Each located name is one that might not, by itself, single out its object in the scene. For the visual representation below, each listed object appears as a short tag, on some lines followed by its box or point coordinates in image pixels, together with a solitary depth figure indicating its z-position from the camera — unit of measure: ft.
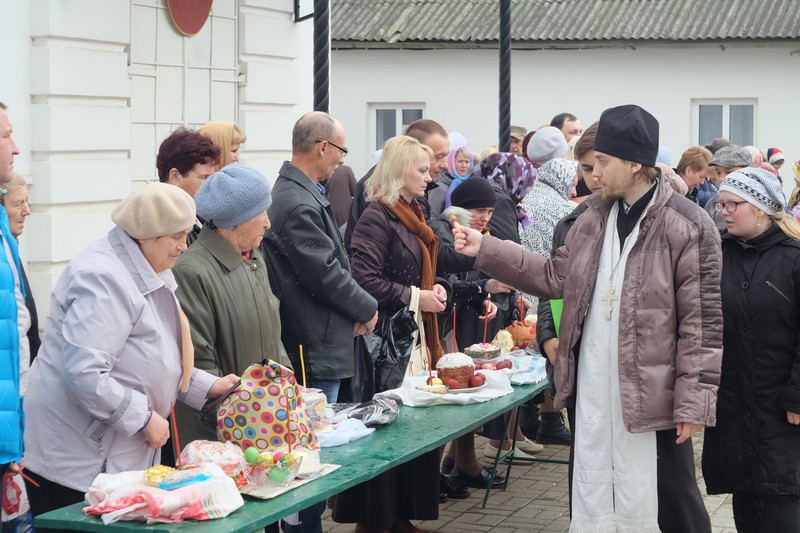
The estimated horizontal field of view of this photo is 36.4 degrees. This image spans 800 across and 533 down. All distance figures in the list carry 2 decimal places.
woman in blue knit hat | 15.05
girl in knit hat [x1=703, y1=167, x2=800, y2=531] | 15.85
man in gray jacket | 17.95
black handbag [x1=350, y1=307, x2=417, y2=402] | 19.72
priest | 14.85
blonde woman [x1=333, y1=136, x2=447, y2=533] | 19.75
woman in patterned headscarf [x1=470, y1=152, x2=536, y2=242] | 25.48
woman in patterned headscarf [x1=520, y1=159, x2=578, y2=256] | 25.07
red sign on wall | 27.86
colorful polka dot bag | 13.56
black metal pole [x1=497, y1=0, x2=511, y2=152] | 37.22
